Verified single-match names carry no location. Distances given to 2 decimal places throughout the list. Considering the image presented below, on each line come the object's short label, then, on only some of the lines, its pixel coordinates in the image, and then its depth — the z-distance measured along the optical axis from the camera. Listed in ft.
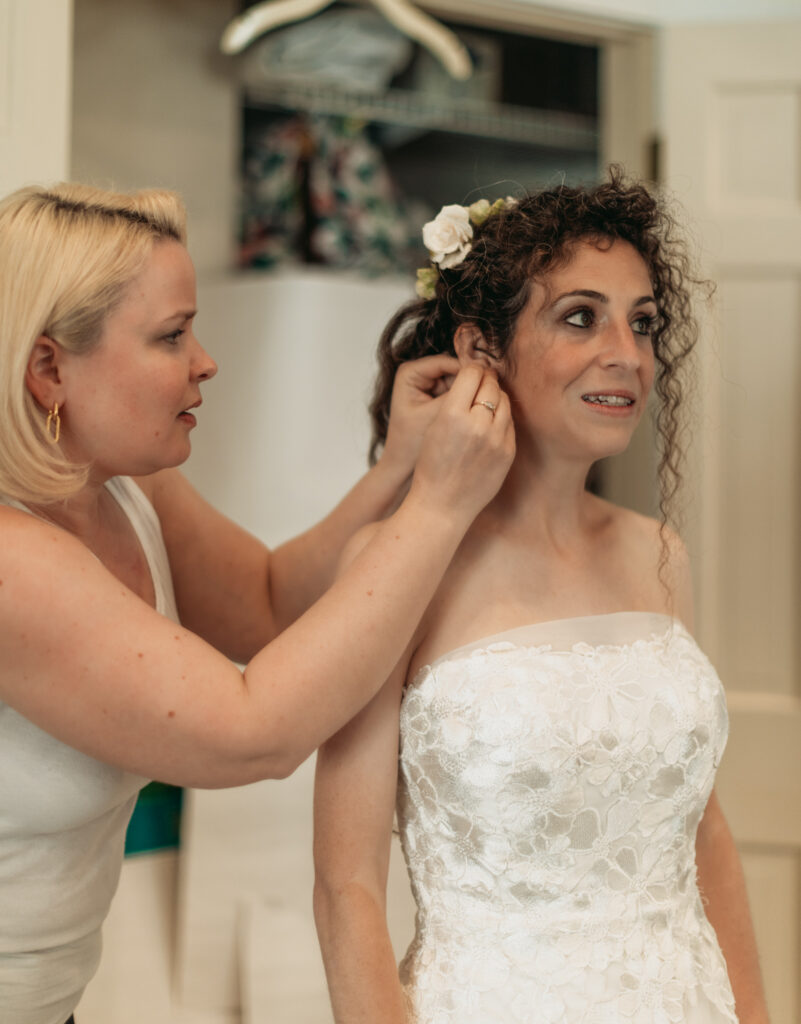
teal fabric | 9.76
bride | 4.16
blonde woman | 3.52
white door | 8.13
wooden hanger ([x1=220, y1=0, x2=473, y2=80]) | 7.75
